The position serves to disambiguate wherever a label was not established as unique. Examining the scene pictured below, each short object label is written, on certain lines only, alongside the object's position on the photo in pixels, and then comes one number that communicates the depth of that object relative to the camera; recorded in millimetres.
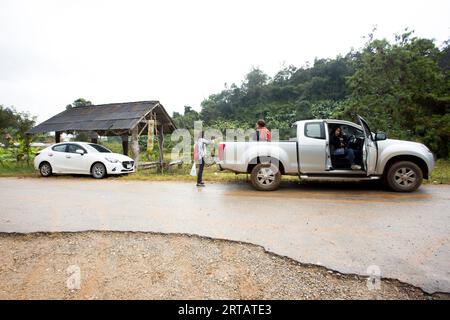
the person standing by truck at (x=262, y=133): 7996
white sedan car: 10430
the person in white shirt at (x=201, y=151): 8205
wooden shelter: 13305
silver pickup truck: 6652
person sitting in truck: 6980
